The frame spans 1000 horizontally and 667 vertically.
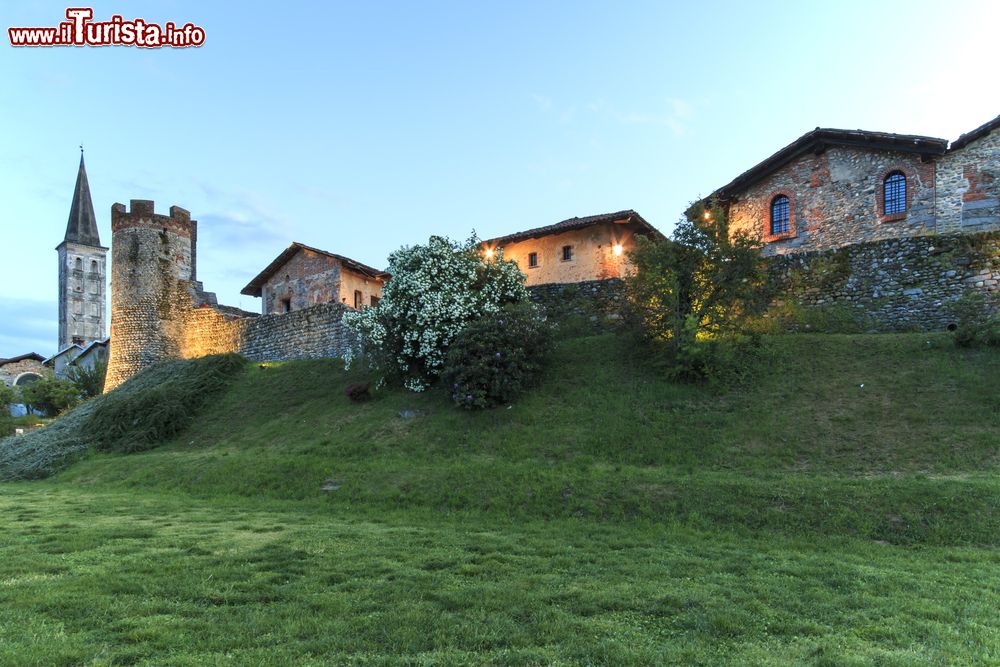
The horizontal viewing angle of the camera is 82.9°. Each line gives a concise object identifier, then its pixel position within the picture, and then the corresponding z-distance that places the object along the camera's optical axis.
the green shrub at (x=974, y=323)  14.33
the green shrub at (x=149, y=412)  19.93
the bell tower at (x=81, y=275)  77.69
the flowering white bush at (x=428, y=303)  18.08
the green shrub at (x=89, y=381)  37.88
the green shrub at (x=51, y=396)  36.50
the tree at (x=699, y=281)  15.81
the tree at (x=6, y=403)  30.76
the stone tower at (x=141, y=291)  29.31
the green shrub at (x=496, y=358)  16.06
